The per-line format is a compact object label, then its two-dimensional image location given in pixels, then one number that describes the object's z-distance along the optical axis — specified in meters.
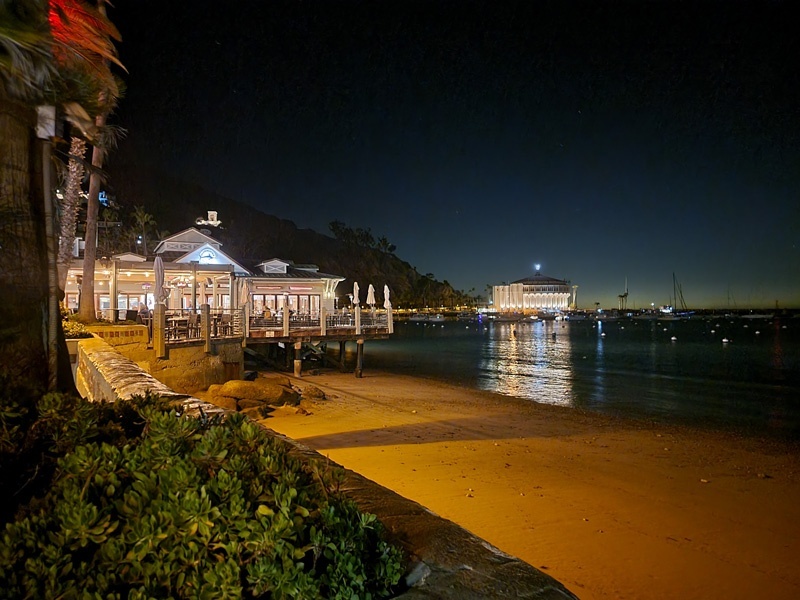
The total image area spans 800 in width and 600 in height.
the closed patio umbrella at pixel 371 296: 33.34
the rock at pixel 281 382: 21.87
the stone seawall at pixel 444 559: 2.31
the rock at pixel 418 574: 2.32
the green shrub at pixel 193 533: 1.96
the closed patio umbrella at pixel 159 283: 18.28
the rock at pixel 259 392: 17.52
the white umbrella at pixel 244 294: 33.94
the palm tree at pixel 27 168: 4.26
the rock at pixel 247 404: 17.27
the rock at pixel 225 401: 16.86
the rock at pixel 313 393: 22.06
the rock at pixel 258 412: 16.51
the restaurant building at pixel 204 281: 29.80
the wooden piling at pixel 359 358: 32.53
